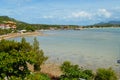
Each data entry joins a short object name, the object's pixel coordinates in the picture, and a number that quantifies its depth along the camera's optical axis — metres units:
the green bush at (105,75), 7.75
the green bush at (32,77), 6.43
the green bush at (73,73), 7.57
